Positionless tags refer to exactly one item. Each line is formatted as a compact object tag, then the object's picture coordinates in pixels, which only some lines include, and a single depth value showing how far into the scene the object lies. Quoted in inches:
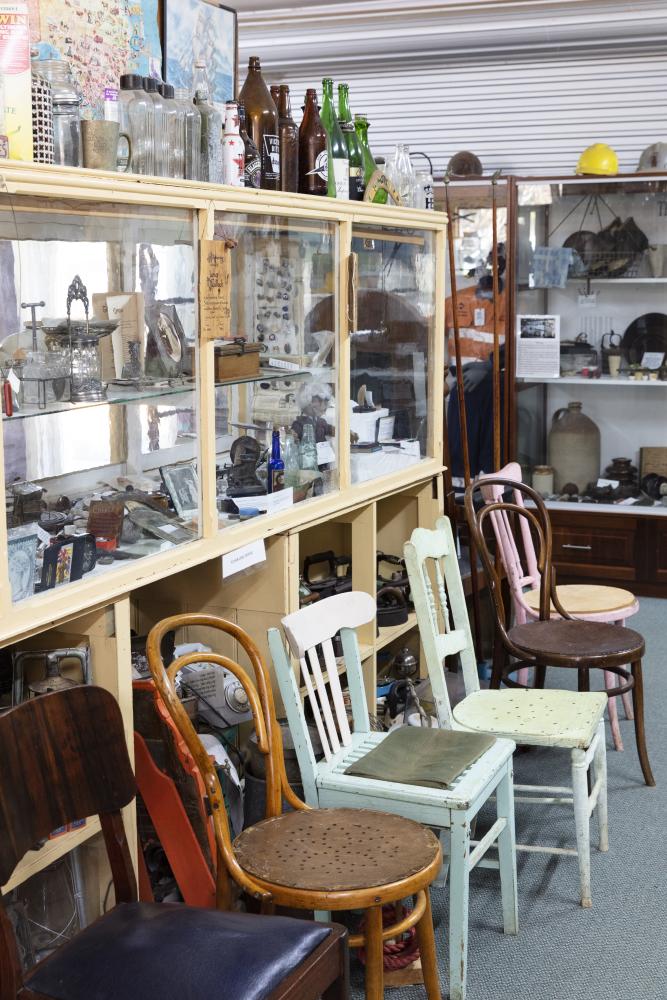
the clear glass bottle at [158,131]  95.7
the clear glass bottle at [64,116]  85.5
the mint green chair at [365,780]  96.3
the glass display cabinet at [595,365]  232.2
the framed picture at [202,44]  114.3
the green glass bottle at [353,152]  137.5
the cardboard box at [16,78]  78.7
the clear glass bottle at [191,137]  99.2
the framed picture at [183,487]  104.1
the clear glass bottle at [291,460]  124.0
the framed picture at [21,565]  83.1
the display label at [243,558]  107.6
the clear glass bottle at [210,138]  103.0
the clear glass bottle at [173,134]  97.0
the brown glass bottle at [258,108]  118.0
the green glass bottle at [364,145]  143.6
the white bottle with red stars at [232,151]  105.3
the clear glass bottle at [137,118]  94.7
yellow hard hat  237.6
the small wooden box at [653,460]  239.9
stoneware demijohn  242.5
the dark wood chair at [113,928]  68.6
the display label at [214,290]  99.8
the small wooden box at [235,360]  107.4
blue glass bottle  119.8
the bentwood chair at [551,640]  130.7
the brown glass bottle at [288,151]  118.6
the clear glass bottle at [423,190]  150.6
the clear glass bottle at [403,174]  145.9
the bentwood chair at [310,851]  81.5
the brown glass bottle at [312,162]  124.3
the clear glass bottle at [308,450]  127.1
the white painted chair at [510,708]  112.4
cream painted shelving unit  85.7
